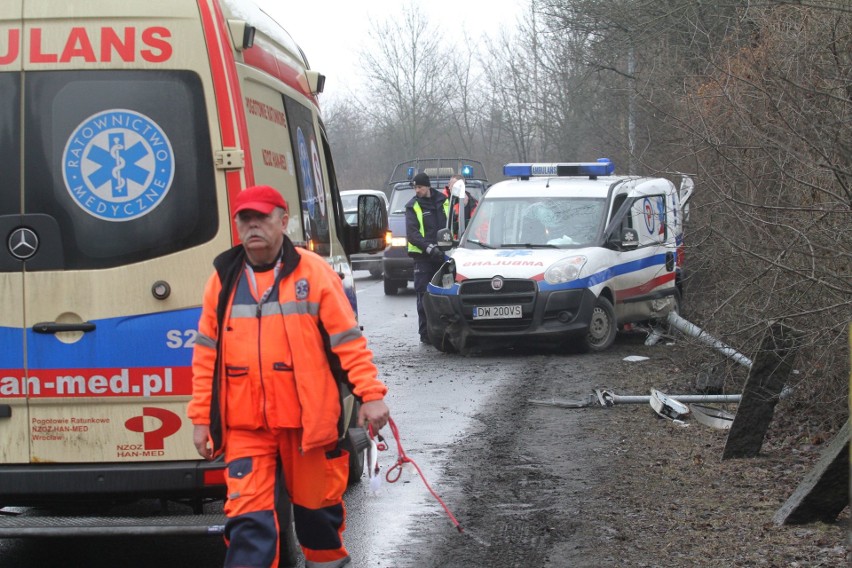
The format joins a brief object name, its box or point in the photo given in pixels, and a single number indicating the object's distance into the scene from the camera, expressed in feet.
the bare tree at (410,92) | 196.34
